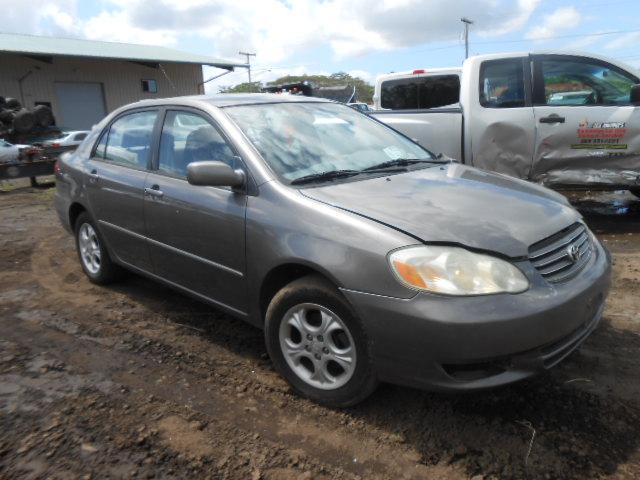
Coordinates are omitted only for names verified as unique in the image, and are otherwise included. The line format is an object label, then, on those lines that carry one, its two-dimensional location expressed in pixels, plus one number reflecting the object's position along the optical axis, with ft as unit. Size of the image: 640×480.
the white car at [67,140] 56.95
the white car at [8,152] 49.62
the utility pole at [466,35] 173.06
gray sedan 7.93
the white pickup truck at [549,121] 20.02
